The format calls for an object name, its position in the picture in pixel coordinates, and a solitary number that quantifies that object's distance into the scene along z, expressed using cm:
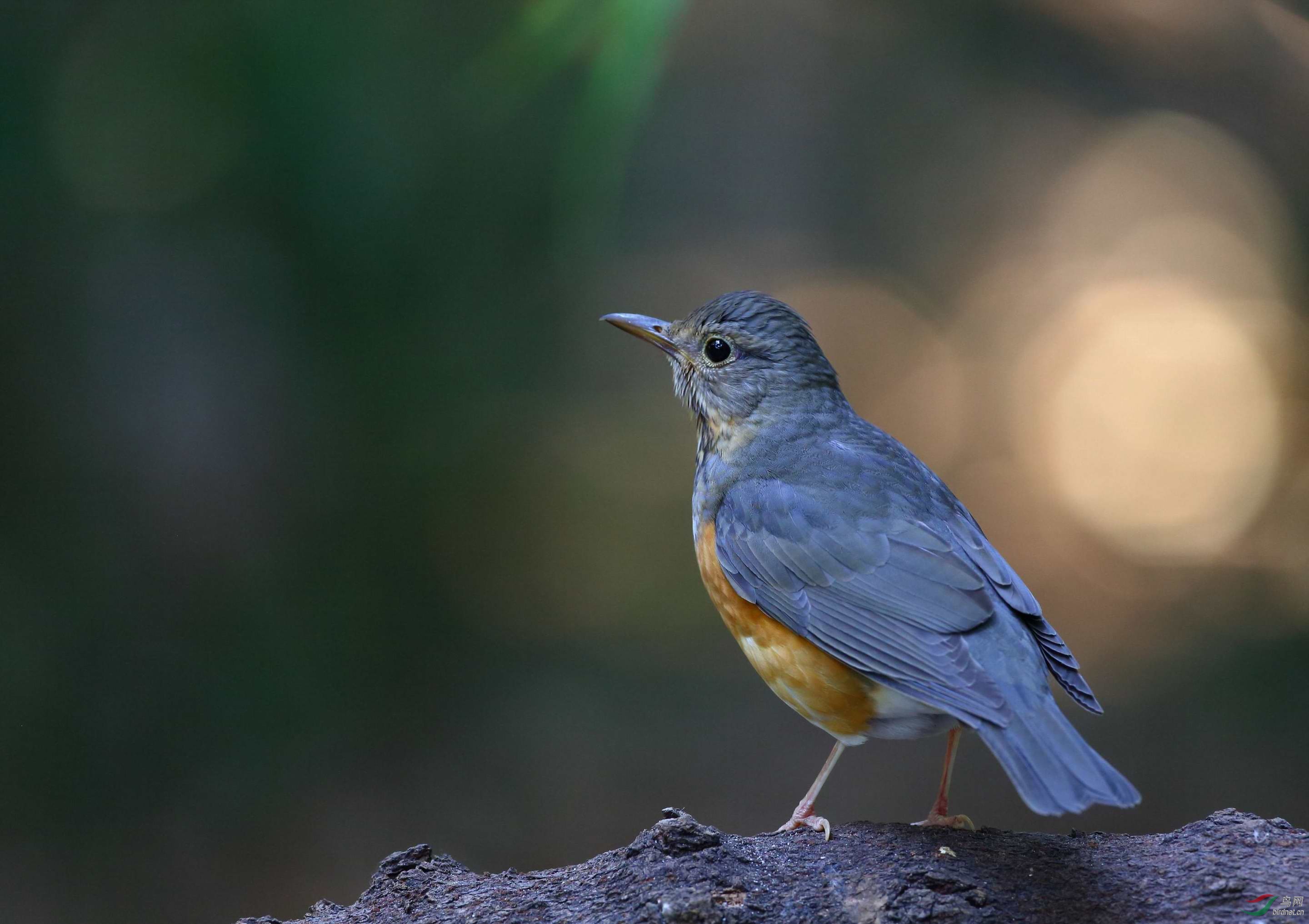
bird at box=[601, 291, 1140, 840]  511
